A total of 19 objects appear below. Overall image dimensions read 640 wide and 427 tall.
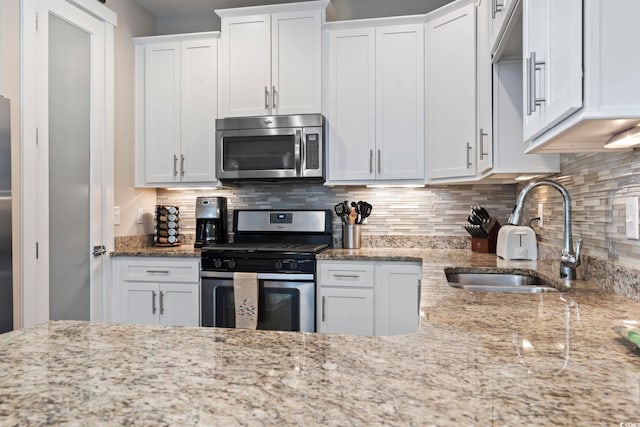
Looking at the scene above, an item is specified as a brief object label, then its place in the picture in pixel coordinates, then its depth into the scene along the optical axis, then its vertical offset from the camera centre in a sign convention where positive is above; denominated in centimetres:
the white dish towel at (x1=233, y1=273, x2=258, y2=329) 277 -60
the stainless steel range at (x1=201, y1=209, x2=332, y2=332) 277 -48
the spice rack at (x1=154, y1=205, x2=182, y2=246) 329 -13
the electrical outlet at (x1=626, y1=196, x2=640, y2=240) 132 -3
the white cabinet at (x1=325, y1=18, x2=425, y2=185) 296 +76
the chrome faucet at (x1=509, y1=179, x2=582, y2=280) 165 -6
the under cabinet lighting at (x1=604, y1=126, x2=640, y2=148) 101 +18
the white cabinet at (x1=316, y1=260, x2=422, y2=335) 271 -57
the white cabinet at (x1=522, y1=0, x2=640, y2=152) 81 +29
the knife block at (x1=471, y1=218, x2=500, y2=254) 283 -21
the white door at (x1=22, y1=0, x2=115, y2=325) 242 +33
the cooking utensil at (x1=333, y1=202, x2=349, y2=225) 317 -2
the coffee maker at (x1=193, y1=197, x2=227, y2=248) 325 -9
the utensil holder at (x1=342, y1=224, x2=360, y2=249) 316 -20
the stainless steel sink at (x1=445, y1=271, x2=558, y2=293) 176 -34
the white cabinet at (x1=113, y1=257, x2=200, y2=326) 294 -58
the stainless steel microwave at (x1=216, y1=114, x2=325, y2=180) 298 +44
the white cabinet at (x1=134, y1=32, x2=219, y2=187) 325 +78
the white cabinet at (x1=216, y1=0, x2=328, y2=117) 305 +109
